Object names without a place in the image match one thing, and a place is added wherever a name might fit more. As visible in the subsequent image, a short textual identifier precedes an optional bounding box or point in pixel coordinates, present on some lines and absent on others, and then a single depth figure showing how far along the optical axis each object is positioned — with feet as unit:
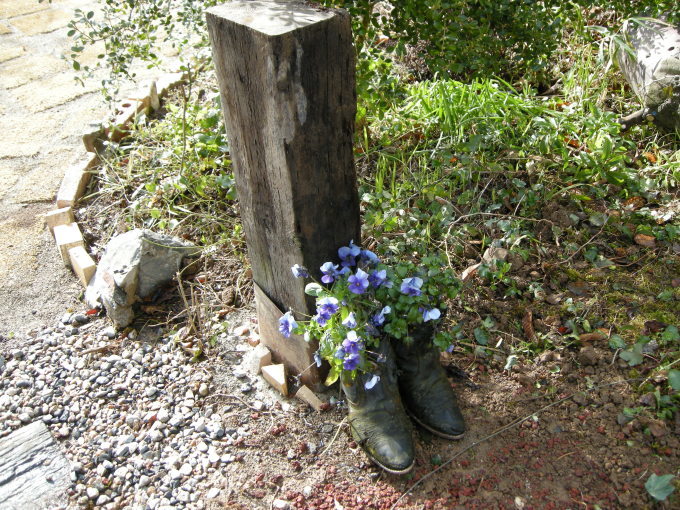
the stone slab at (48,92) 14.87
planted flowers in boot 6.73
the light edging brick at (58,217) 11.19
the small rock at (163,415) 8.07
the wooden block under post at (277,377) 8.23
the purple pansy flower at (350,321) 6.55
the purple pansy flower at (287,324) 7.02
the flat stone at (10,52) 16.69
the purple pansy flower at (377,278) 6.90
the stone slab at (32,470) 7.22
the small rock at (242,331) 9.12
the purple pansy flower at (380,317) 6.78
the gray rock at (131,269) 9.31
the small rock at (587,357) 8.14
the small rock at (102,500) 7.23
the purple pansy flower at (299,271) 6.91
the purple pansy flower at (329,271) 6.73
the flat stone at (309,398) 8.07
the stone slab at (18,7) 18.73
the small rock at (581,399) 7.75
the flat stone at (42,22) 17.86
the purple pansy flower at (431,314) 6.77
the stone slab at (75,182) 11.66
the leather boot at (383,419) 7.07
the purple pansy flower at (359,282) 6.59
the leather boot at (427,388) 7.43
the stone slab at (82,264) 10.09
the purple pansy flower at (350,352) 6.57
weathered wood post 5.74
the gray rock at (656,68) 10.96
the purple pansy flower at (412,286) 6.84
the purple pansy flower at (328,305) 6.58
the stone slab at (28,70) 15.70
